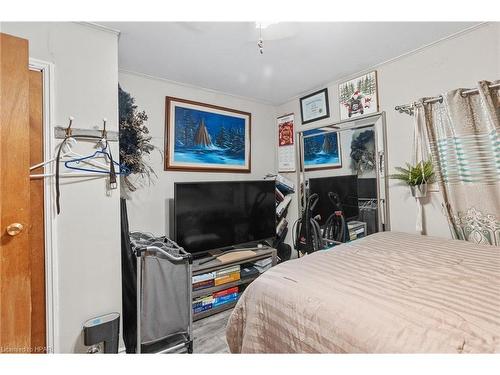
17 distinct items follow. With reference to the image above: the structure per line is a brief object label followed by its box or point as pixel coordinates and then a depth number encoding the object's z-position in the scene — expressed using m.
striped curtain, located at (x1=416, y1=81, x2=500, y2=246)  1.46
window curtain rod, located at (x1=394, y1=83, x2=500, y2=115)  1.44
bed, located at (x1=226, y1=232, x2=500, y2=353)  0.67
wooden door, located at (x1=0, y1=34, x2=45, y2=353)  1.00
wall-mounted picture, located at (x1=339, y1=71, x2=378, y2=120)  2.12
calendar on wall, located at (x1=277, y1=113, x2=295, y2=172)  2.92
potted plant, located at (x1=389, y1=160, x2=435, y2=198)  1.74
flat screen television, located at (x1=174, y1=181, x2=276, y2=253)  2.08
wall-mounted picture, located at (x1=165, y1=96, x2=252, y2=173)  2.30
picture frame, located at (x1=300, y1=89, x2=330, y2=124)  2.51
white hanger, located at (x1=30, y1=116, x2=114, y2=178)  1.23
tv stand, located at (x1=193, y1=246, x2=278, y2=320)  2.00
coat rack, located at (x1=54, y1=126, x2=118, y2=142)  1.30
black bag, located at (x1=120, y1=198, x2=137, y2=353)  1.60
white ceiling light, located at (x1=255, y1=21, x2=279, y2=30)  1.39
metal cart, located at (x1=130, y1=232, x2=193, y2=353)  1.47
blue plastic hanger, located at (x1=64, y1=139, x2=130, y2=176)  1.34
